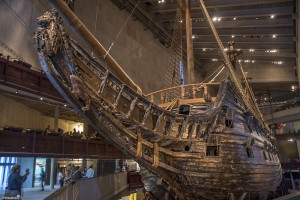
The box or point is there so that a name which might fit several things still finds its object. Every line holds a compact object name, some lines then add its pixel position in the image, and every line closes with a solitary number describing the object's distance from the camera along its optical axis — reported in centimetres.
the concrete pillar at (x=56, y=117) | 1371
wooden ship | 390
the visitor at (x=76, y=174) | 841
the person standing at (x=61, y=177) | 1179
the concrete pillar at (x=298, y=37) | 1403
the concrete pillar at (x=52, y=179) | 1360
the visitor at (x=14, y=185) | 614
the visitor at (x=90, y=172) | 952
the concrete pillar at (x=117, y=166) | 1667
